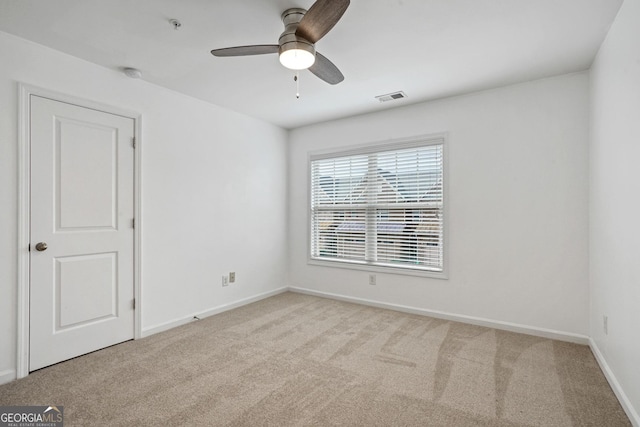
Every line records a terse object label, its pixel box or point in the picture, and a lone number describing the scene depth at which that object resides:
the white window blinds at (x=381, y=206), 3.73
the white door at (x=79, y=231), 2.48
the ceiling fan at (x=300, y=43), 1.76
